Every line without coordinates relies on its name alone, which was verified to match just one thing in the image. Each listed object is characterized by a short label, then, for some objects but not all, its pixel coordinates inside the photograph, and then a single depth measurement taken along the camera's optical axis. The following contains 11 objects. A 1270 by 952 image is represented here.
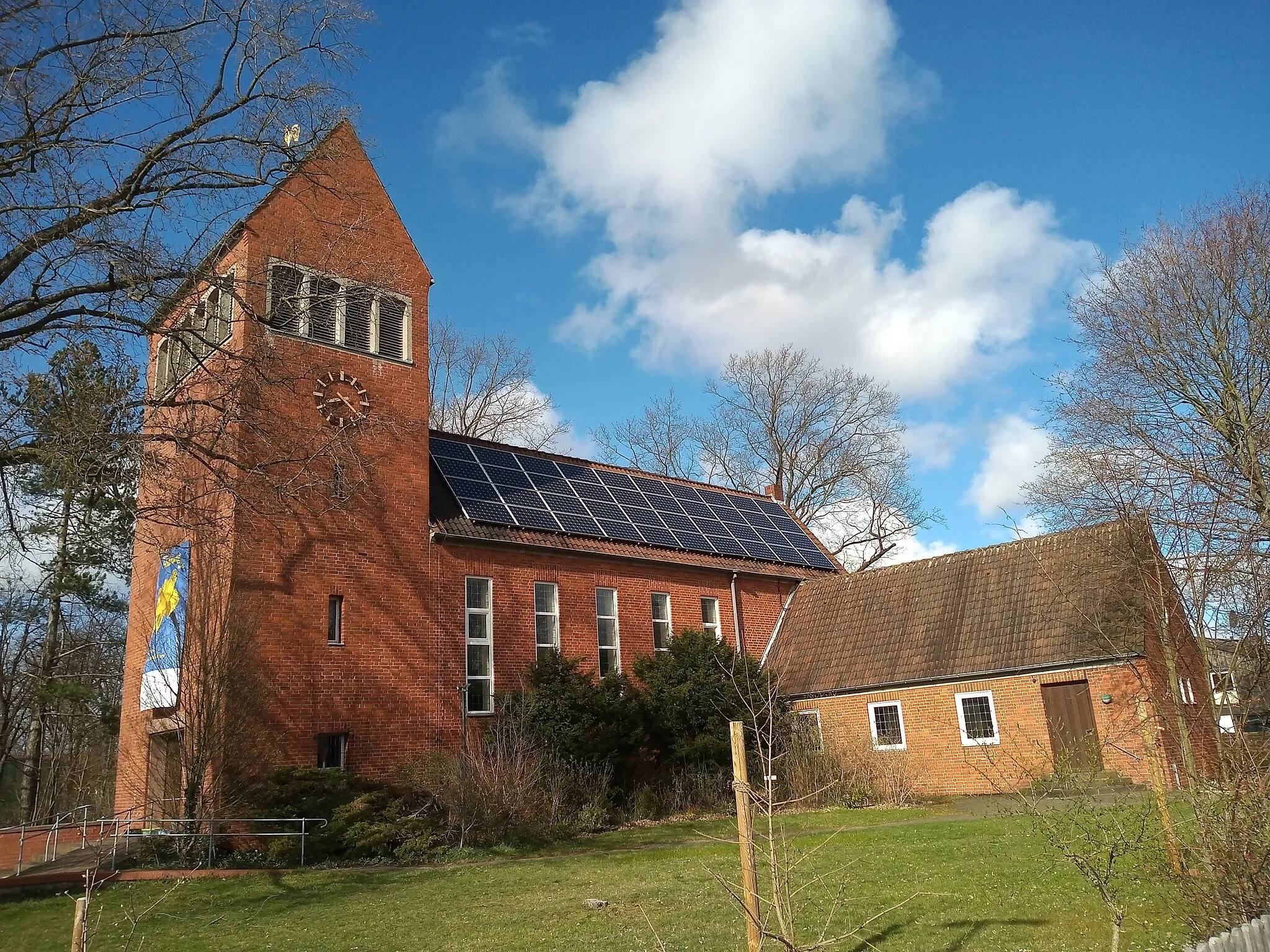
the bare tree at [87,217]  10.68
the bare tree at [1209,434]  12.67
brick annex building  18.48
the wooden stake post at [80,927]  5.57
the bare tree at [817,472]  40.06
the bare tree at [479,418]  39.31
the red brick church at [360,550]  13.52
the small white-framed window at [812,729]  22.50
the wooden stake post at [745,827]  5.17
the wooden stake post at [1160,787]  7.36
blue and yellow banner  17.08
